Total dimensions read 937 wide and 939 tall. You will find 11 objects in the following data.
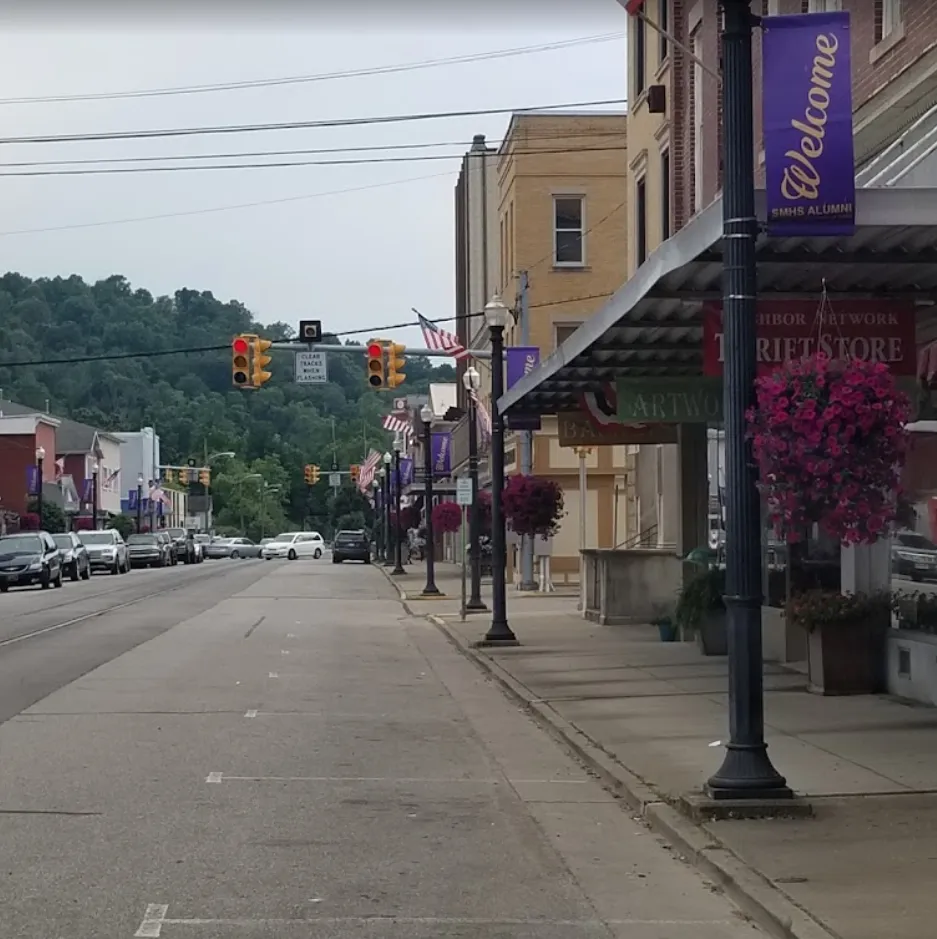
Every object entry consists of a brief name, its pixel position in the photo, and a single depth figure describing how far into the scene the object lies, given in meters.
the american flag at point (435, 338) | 34.28
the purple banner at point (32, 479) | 86.38
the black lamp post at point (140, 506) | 110.06
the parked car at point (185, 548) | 84.50
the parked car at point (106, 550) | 60.94
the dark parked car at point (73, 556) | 51.94
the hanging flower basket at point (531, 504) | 33.31
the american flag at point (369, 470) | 82.25
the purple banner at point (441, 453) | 63.72
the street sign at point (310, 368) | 35.88
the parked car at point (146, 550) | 72.19
